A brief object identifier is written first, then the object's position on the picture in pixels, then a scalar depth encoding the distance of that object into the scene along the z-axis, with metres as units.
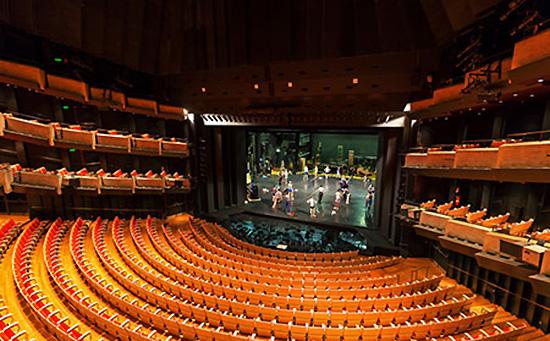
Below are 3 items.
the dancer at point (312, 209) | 10.93
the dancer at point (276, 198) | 12.78
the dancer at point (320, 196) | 12.52
